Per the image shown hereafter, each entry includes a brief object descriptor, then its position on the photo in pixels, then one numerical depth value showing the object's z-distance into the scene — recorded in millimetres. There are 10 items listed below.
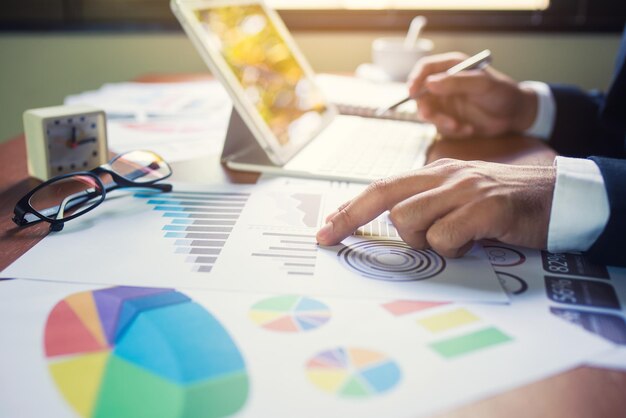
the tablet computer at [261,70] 777
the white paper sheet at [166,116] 945
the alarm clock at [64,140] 753
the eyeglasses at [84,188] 630
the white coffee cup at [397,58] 1423
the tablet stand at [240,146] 845
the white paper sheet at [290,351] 364
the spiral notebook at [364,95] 1133
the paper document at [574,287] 444
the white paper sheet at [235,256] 507
